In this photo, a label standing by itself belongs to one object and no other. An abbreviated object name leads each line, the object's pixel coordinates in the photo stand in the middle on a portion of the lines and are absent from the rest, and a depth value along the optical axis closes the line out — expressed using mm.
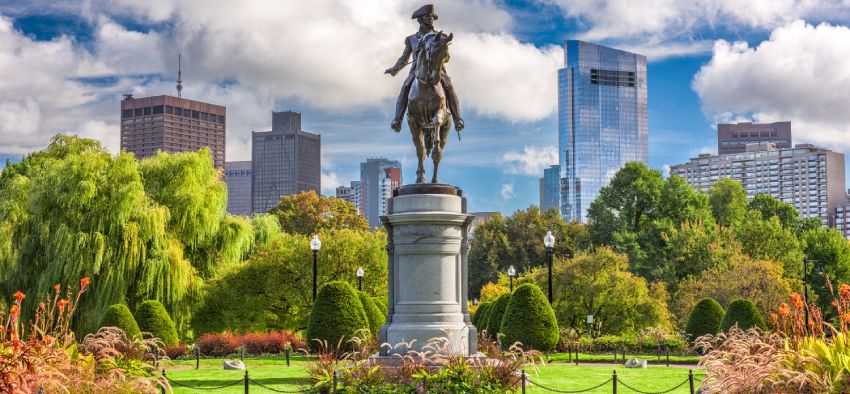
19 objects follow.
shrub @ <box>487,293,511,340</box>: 32900
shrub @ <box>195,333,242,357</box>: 30156
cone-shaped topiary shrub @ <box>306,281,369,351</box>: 26969
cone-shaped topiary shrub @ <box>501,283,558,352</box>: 28578
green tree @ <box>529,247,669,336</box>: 41281
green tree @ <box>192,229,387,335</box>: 37188
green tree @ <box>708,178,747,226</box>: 66938
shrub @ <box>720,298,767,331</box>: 29609
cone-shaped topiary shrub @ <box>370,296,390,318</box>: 34562
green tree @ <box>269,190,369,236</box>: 77250
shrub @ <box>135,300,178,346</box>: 28906
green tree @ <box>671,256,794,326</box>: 46000
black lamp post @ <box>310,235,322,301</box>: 32997
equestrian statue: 19750
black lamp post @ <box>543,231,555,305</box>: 34000
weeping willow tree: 33625
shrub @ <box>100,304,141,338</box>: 25938
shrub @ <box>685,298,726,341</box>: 32531
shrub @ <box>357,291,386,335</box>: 30850
